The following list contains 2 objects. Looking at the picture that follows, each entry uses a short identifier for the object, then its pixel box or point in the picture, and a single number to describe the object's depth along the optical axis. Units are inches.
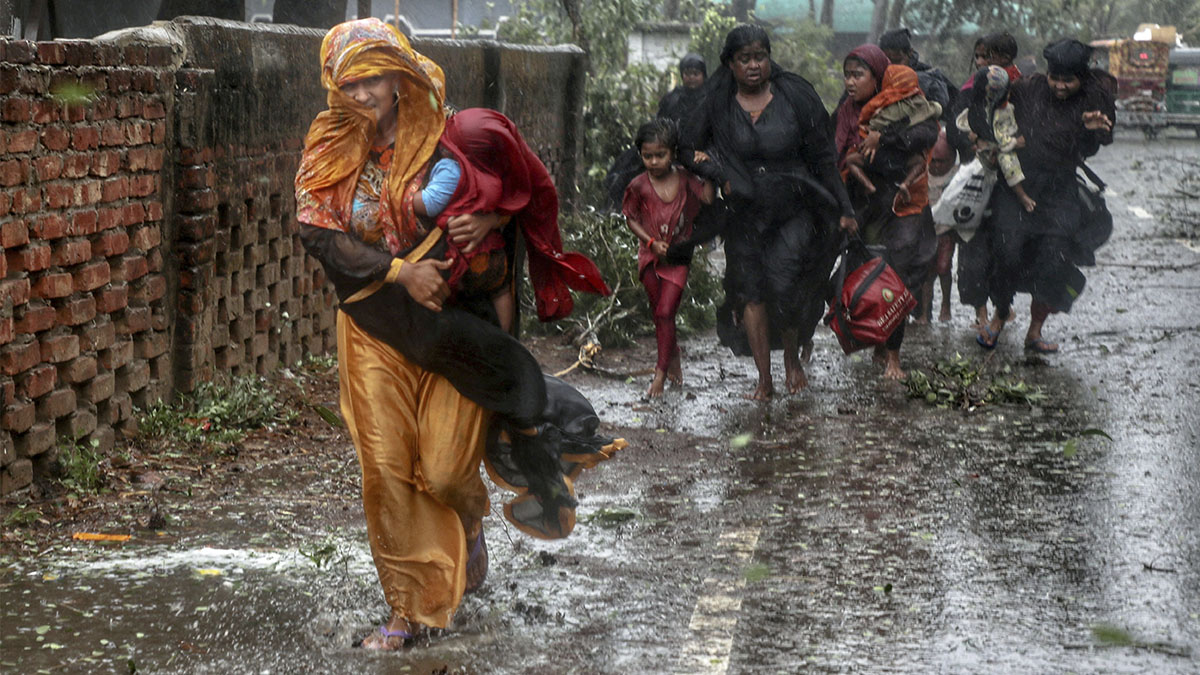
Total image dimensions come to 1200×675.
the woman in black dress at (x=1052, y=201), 379.6
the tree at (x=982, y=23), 1493.6
